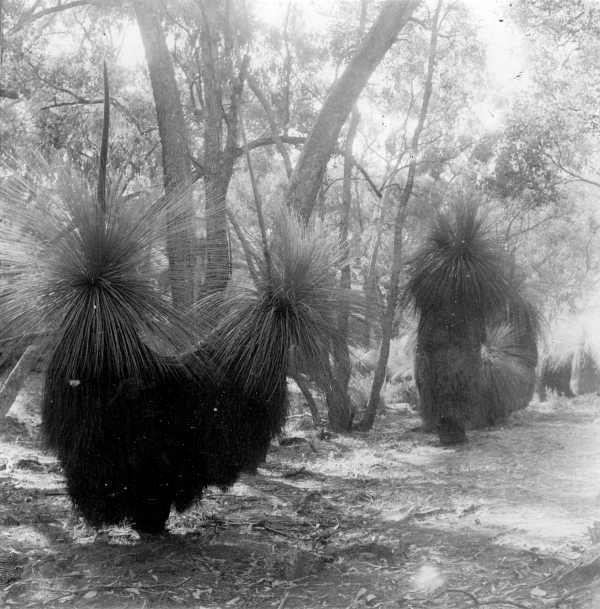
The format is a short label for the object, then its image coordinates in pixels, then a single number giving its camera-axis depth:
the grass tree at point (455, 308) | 10.63
